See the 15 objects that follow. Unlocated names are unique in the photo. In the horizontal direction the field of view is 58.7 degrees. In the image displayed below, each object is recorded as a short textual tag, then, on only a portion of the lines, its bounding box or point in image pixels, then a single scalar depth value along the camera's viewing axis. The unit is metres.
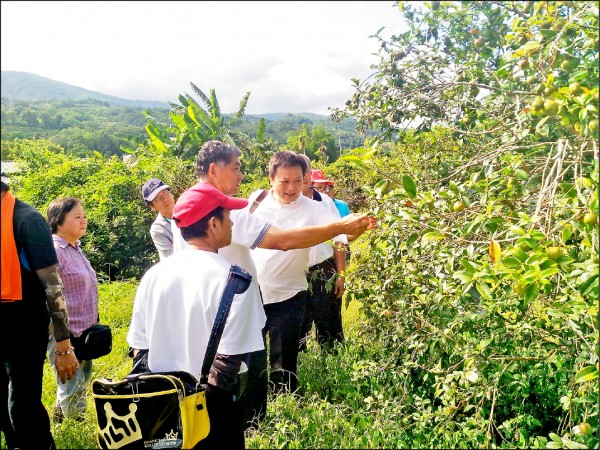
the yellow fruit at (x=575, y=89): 1.78
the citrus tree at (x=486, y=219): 1.81
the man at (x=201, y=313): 1.74
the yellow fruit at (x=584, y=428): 1.87
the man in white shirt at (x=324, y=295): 3.45
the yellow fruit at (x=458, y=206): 1.98
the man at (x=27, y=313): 2.16
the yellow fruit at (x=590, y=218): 1.58
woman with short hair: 2.95
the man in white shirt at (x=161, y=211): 4.05
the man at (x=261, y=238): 2.44
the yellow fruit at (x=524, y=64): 2.20
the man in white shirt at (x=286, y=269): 3.06
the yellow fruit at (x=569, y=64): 2.01
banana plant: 10.55
